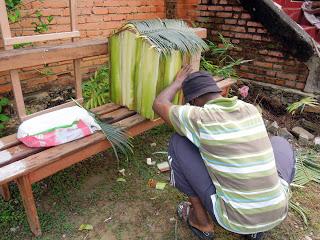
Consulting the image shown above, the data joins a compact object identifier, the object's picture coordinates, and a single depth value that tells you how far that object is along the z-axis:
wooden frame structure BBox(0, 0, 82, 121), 2.23
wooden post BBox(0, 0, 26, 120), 2.20
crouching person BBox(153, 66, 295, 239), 1.77
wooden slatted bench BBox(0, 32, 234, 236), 1.97
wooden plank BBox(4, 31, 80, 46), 2.30
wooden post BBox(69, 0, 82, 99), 2.62
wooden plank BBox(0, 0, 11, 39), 2.18
